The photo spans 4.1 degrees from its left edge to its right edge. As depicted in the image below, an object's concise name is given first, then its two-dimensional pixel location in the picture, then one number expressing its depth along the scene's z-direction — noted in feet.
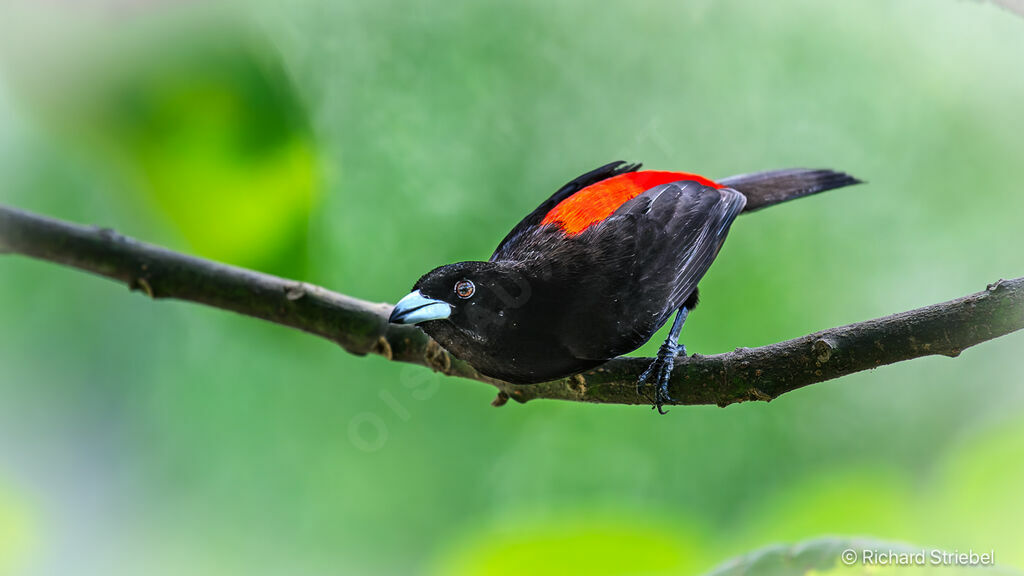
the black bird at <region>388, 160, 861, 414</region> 12.25
